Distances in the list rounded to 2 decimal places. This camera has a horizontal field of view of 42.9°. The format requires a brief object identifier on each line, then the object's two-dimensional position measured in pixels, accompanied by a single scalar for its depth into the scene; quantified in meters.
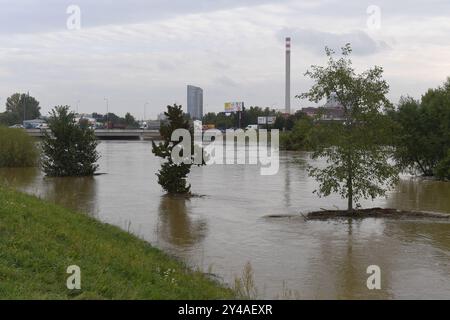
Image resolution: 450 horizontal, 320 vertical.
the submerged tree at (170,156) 26.69
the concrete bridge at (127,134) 119.28
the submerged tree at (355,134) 20.02
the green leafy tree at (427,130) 39.56
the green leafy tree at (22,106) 182.75
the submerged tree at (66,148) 38.31
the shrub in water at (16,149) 45.28
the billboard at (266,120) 156.62
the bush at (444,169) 37.20
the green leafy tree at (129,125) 191.16
